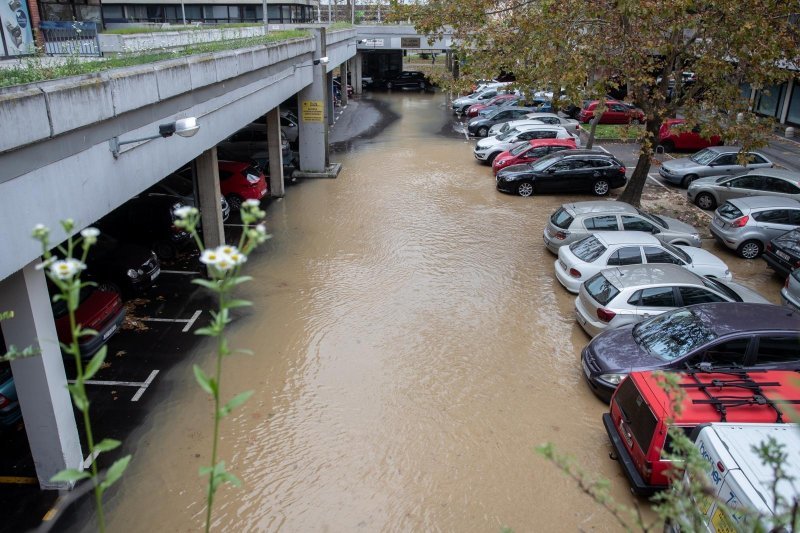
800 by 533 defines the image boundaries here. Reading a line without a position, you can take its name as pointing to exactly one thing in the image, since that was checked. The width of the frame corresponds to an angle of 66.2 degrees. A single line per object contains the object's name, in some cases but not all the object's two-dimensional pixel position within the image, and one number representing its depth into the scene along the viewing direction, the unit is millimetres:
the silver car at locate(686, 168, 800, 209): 17000
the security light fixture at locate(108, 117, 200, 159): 8055
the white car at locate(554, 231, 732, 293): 11961
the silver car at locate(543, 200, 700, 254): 13820
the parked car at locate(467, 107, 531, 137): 29188
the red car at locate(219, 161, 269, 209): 17422
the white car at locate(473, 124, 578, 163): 23500
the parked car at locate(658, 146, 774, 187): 19672
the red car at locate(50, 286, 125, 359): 9977
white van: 5051
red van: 7000
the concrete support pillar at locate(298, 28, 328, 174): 21484
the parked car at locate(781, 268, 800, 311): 11176
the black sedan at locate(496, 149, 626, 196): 19641
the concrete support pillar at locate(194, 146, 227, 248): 13242
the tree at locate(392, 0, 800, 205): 14062
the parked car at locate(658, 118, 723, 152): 25234
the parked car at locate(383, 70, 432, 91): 46781
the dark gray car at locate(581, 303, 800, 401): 8406
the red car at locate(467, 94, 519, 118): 32947
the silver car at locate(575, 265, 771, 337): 10203
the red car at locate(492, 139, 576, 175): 21594
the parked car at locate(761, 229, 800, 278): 12703
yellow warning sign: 21484
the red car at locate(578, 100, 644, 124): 30312
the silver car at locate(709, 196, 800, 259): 14523
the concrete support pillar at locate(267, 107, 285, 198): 18623
